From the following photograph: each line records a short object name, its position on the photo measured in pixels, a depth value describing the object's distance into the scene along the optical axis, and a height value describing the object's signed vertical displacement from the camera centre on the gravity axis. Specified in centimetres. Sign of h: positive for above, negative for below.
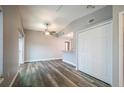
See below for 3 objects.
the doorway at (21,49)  512 -17
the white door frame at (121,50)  170 -9
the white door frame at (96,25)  225 +76
